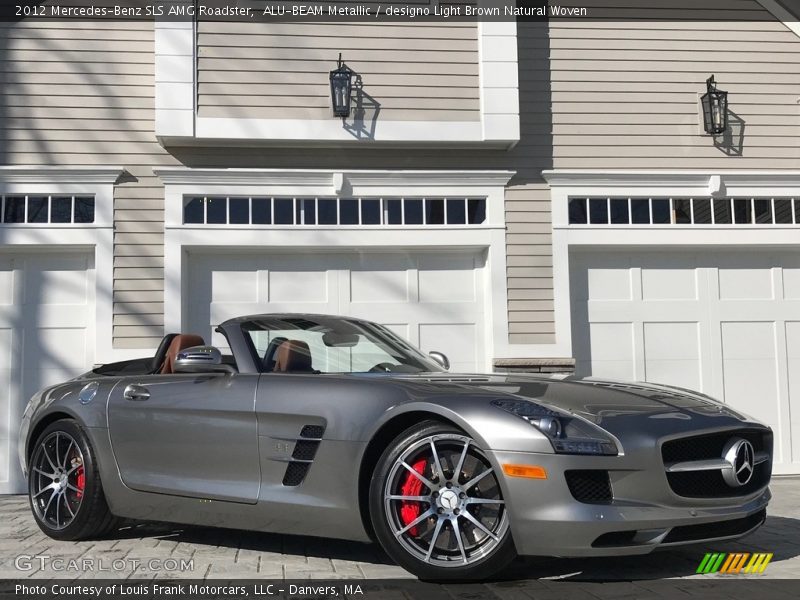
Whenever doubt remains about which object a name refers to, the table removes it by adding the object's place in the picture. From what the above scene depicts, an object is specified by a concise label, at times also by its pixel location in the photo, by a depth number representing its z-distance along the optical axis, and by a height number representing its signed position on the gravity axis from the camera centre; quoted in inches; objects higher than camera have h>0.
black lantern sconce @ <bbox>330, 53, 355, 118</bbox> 322.3 +88.2
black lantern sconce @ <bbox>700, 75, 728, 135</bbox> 339.9 +83.6
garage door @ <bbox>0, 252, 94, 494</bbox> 320.8 +4.9
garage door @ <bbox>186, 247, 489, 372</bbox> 327.6 +15.9
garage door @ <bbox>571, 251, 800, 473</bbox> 337.4 +1.0
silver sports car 136.6 -20.6
